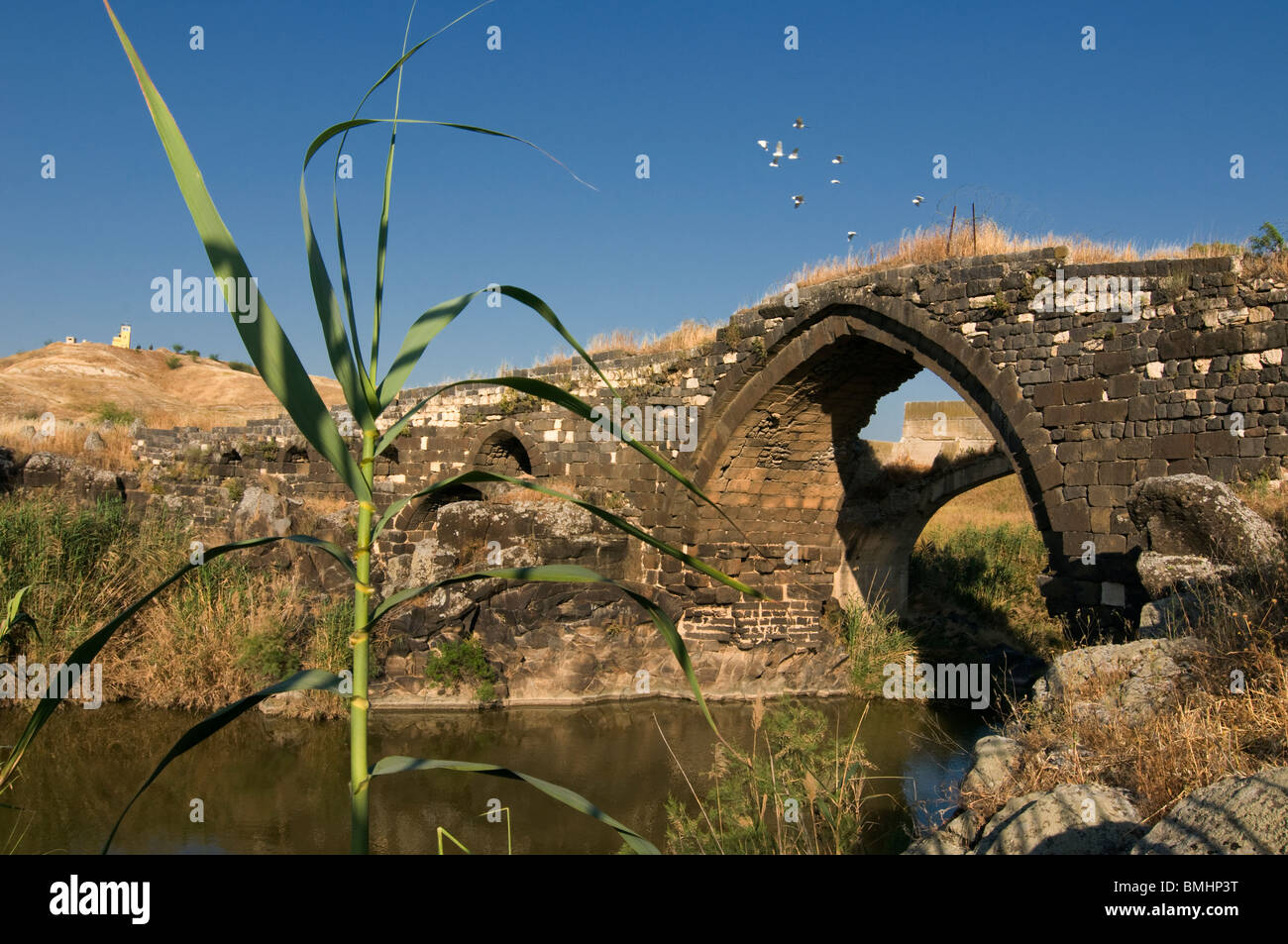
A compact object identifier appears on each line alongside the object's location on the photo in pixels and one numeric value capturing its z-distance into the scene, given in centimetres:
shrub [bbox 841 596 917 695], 1253
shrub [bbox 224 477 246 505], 1686
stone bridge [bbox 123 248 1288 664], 734
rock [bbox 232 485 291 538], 1277
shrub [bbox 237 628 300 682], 975
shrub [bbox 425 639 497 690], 1067
